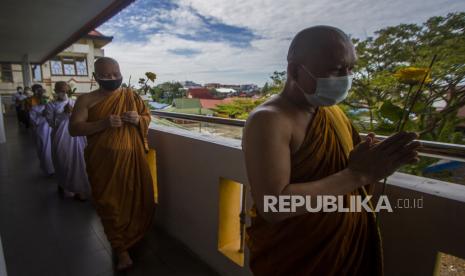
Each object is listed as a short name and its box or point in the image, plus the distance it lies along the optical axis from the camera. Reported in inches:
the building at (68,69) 534.6
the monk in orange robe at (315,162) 30.3
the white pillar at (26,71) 390.7
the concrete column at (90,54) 562.9
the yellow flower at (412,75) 28.2
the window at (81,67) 588.1
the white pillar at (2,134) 243.8
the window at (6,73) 526.9
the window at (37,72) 523.4
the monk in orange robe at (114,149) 74.9
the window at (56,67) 570.1
